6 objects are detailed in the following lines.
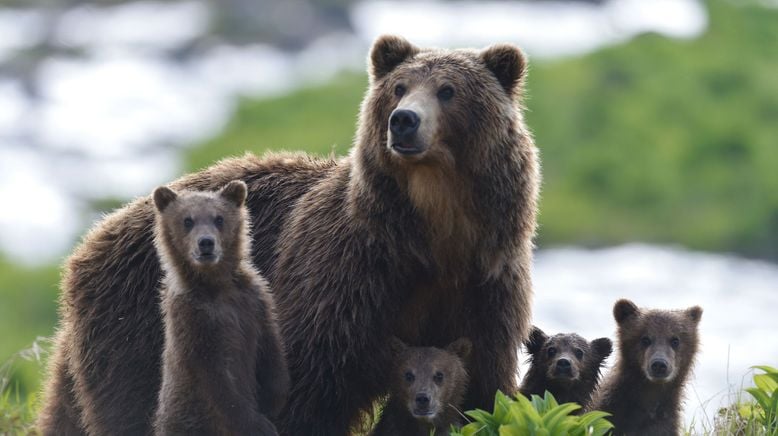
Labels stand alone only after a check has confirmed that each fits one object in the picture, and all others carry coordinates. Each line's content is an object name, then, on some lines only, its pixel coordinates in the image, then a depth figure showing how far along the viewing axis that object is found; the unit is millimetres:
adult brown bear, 16797
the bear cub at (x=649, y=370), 17766
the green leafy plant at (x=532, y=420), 15523
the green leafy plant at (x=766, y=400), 17344
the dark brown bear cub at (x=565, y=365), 18078
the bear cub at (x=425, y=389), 16922
